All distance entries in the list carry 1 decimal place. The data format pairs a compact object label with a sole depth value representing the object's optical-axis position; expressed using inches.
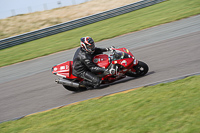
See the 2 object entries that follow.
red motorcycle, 657.0
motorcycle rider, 656.6
